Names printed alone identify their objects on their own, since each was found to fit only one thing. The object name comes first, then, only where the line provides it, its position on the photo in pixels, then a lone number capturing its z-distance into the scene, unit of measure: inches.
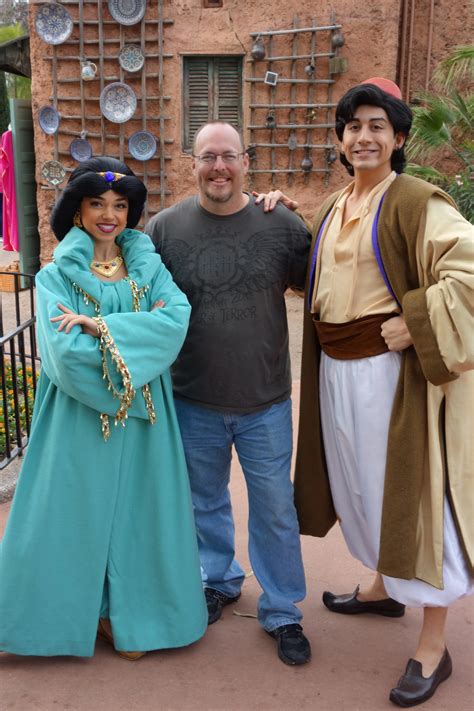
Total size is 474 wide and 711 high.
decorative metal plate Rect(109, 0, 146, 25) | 334.0
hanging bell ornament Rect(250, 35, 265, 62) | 326.0
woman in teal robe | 95.1
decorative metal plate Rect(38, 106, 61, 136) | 350.3
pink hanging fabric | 380.2
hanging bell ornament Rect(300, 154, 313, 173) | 335.3
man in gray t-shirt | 103.3
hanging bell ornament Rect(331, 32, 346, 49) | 319.9
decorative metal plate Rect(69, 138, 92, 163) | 352.5
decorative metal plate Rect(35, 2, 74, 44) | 339.3
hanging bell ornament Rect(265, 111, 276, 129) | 335.9
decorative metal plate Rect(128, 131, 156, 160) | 348.2
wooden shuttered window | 341.1
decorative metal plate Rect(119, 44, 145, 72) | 339.0
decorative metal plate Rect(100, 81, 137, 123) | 344.5
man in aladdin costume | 89.6
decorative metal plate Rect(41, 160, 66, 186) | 355.9
